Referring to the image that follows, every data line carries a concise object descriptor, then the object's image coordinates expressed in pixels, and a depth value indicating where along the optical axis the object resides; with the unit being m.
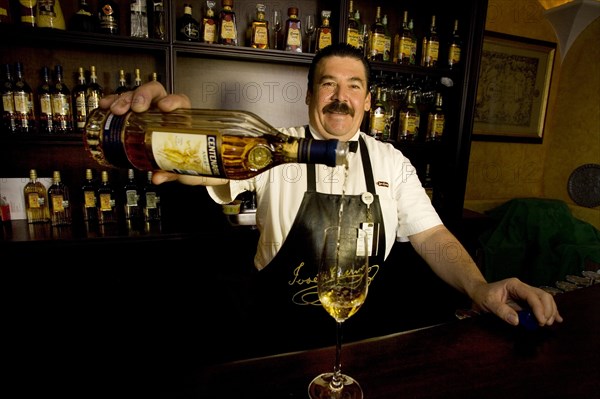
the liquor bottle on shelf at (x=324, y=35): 2.26
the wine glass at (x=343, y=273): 0.72
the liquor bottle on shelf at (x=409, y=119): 2.62
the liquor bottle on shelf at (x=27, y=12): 1.84
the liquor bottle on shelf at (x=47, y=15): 1.87
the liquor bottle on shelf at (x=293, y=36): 2.23
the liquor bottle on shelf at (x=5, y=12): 1.83
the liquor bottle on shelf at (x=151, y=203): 2.14
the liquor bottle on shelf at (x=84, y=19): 1.96
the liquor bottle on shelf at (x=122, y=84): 2.07
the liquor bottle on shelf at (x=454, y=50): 2.58
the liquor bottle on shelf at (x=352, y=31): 2.25
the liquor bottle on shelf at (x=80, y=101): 2.00
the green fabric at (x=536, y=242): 2.55
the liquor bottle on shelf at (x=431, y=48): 2.56
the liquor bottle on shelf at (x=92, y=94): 2.01
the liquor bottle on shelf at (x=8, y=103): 1.90
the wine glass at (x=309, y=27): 2.36
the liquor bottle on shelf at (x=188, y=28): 2.07
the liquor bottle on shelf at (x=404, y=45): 2.49
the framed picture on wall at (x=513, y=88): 3.12
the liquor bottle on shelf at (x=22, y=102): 1.90
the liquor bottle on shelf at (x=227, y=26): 2.10
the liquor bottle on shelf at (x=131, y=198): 2.13
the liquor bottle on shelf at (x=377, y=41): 2.40
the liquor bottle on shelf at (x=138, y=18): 2.00
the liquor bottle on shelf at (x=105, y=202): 2.06
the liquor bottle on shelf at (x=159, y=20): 1.98
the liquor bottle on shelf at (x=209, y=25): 2.11
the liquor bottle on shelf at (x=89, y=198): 2.04
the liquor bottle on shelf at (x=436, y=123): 2.68
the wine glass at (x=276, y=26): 2.34
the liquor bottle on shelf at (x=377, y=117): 2.48
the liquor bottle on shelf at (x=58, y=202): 1.97
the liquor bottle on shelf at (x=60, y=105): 1.97
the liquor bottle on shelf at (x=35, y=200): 1.99
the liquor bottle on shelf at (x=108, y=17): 1.95
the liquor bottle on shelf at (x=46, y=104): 1.96
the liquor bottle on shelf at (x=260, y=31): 2.20
